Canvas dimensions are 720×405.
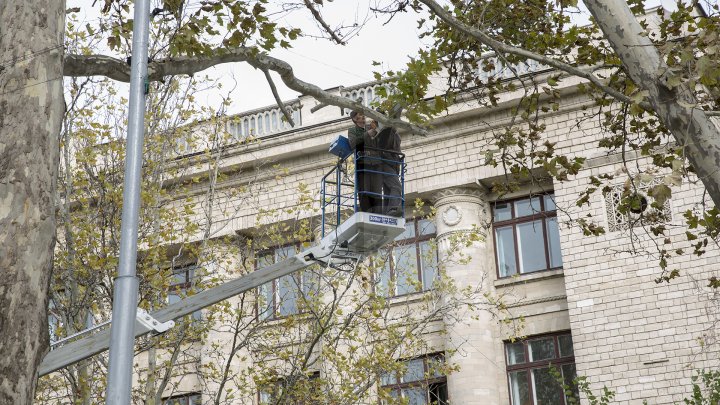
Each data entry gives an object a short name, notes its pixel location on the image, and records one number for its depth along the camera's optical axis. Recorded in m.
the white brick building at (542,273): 22.62
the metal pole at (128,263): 8.48
